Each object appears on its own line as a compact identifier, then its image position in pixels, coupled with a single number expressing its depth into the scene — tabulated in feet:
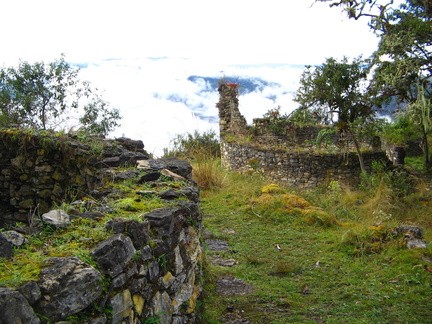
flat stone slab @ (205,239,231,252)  22.71
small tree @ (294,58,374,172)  36.52
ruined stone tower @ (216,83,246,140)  52.49
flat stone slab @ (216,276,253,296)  17.13
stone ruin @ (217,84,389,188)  42.22
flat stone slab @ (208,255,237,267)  20.42
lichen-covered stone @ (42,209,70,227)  10.31
